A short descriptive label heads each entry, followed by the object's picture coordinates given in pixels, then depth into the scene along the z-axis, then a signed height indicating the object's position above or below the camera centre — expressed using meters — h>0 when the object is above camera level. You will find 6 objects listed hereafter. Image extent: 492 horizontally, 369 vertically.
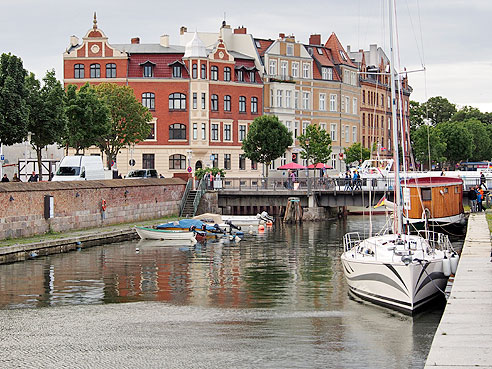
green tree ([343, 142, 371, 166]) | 100.38 +1.79
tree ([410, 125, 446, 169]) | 126.75 +3.18
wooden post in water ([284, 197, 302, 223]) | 70.50 -3.54
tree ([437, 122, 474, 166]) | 143.88 +4.51
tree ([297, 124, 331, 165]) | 90.19 +2.73
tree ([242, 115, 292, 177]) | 83.12 +2.97
